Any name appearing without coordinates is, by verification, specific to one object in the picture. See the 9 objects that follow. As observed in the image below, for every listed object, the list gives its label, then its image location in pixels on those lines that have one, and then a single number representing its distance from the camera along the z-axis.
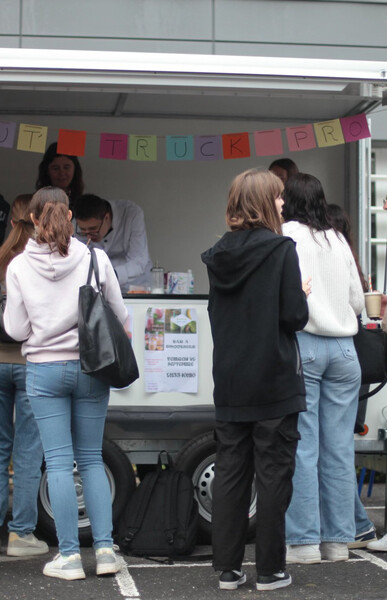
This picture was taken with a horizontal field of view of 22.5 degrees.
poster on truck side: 5.67
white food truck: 5.32
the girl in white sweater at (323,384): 4.92
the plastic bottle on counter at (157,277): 6.97
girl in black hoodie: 4.29
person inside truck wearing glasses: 6.55
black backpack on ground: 5.16
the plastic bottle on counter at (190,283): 7.09
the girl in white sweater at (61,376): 4.55
